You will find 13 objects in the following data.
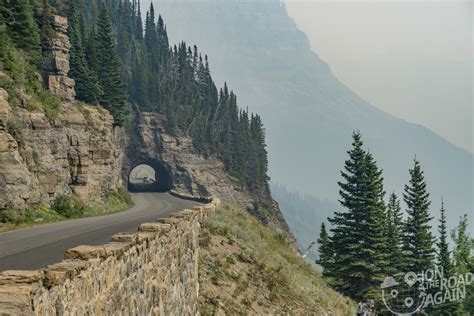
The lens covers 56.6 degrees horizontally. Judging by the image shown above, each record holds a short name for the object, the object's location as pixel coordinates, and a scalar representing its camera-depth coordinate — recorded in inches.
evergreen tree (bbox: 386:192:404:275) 2006.6
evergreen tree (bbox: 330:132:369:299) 1647.4
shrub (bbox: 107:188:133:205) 1903.3
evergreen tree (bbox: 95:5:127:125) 2289.6
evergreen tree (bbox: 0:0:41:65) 1533.0
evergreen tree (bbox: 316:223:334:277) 2032.7
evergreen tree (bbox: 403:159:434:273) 2006.6
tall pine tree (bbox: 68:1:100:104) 1961.1
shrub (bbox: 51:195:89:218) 1247.7
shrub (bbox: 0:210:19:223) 946.4
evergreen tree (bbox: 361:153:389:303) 1616.6
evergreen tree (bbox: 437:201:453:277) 2095.2
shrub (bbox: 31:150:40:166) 1223.1
